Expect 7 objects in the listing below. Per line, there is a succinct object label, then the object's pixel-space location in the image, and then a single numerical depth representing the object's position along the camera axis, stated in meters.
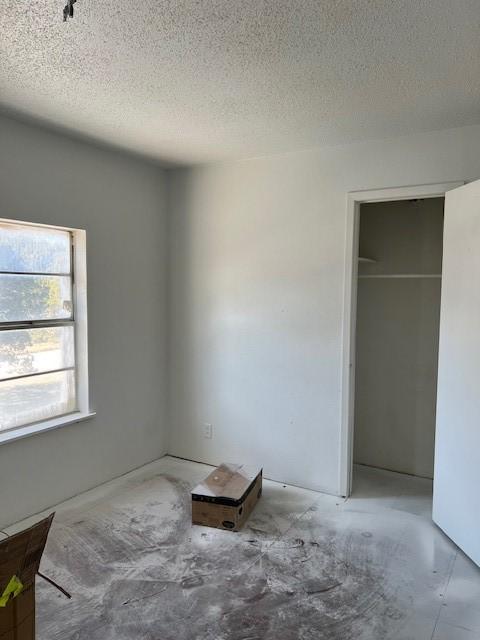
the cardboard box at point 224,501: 2.81
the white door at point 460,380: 2.48
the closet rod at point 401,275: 3.42
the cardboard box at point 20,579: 1.41
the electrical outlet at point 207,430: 3.91
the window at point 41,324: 2.88
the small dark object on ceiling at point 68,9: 1.48
